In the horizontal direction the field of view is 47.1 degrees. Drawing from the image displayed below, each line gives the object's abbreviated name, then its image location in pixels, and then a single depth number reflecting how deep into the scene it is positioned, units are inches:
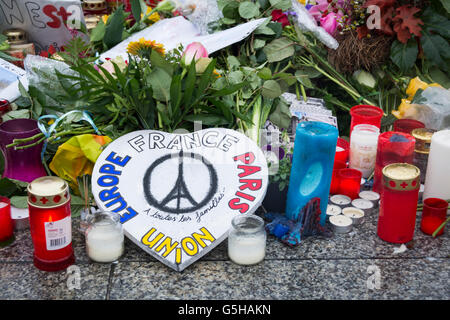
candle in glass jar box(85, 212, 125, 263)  67.9
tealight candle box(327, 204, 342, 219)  79.5
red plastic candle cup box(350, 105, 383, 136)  92.7
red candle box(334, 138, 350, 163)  90.4
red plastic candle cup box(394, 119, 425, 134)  92.6
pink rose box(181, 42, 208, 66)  86.7
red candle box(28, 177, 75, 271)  64.4
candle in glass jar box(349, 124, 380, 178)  88.9
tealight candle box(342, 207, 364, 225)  78.7
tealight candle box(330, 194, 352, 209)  82.1
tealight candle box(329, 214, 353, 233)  76.1
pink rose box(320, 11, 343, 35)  106.3
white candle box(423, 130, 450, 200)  78.1
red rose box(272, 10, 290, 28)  110.5
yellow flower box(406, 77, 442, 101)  100.7
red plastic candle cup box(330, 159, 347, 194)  85.4
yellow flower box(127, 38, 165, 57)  87.9
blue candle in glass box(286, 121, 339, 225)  72.1
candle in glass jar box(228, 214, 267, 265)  67.6
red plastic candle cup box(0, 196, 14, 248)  71.5
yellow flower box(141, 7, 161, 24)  120.5
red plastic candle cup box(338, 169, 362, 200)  84.1
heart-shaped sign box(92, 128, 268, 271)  69.6
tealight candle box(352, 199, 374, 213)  81.7
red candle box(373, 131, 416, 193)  82.4
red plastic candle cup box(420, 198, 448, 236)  75.4
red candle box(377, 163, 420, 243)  70.6
